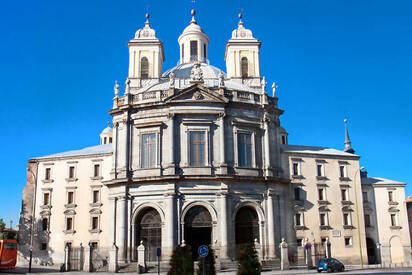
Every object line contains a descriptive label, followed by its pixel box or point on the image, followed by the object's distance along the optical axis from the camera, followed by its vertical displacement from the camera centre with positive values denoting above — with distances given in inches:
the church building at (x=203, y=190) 1584.6 +167.4
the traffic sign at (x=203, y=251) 799.1 -36.1
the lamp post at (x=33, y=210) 1777.8 +104.3
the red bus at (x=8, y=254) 1486.2 -64.0
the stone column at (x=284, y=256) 1529.3 -92.9
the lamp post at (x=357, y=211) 1726.1 +74.6
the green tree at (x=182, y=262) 877.2 -61.9
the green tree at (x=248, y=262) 835.7 -61.6
